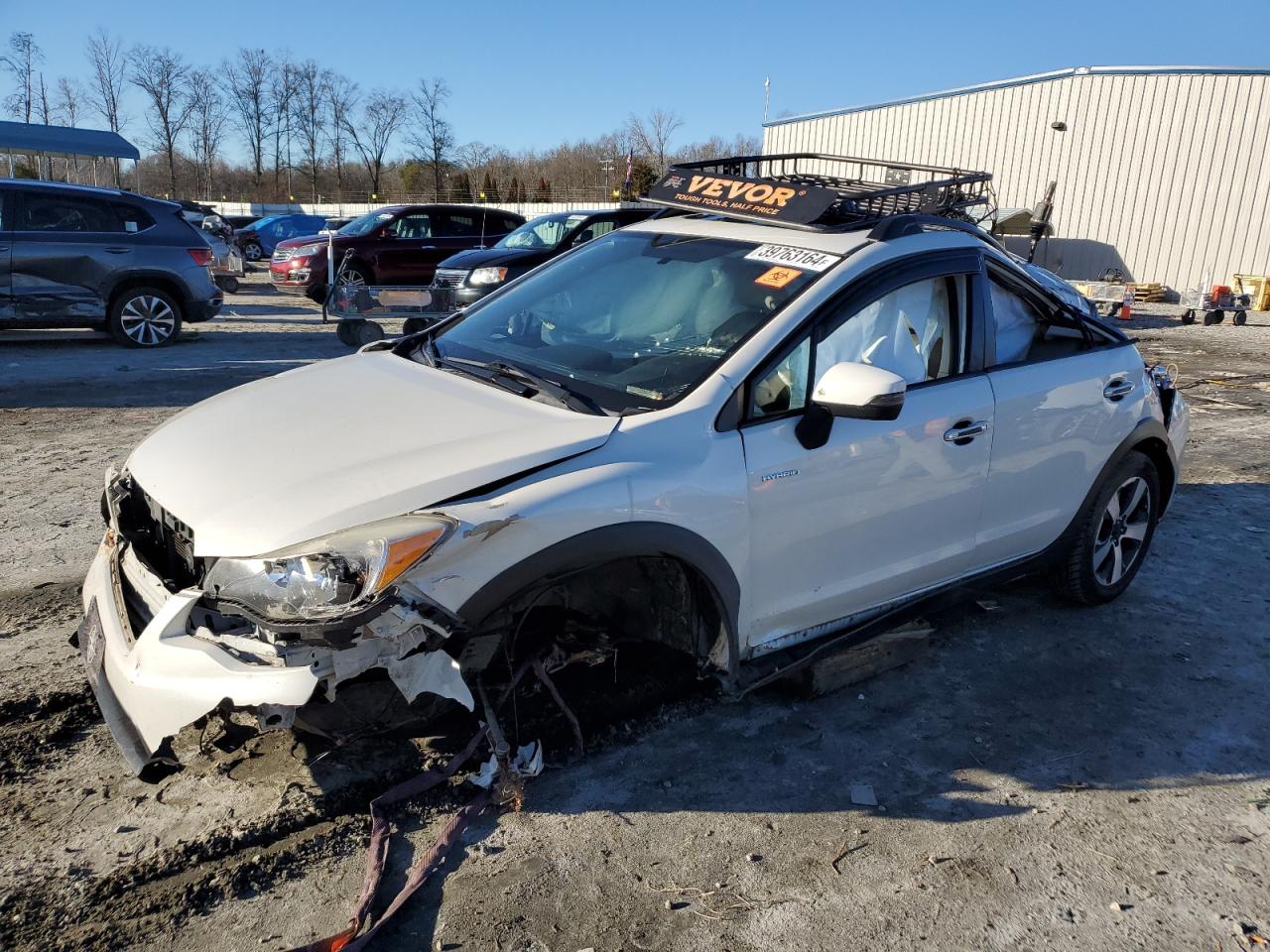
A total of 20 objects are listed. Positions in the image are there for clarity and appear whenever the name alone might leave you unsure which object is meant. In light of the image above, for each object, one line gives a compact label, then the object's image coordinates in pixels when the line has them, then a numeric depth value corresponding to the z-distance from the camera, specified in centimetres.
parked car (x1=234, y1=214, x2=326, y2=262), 2817
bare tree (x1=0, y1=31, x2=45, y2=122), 5138
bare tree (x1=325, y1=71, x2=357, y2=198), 6769
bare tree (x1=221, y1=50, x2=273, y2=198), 6538
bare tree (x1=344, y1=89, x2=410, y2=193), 6719
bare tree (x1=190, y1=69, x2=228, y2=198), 6284
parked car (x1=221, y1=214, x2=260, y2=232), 3747
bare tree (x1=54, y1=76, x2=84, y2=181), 5675
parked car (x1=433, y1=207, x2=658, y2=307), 1235
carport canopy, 2956
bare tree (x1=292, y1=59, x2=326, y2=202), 6638
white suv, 251
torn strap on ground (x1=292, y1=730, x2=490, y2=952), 238
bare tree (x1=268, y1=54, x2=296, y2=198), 6612
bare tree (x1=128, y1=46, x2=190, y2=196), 6019
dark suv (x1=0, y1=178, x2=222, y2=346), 1052
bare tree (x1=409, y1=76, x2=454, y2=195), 6462
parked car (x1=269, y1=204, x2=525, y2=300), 1636
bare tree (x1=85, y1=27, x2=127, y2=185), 5881
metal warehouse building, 2286
